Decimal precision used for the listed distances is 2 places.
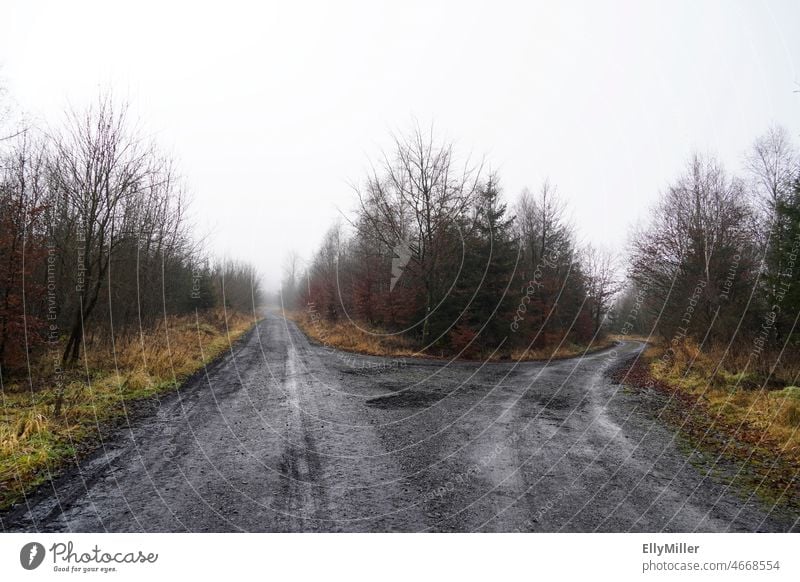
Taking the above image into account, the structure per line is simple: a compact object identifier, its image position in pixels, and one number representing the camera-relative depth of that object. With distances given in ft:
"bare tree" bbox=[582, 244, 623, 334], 117.91
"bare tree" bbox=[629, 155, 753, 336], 53.98
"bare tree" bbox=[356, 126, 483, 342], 67.15
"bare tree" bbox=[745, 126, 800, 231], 70.03
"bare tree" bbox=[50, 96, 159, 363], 36.60
